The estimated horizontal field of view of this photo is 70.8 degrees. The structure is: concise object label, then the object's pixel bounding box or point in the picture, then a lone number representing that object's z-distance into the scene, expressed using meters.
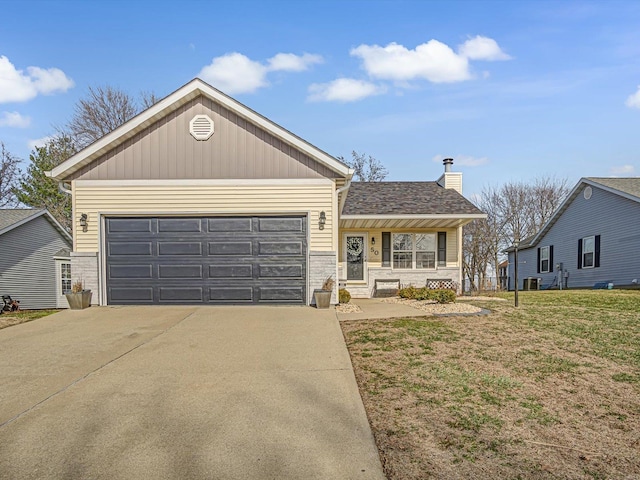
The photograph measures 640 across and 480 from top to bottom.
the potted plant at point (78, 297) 10.38
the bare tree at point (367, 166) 33.64
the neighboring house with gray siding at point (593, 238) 17.78
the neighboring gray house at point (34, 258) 19.14
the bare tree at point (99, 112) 26.59
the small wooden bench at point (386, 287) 16.09
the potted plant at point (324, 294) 10.41
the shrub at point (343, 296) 12.24
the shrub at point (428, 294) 10.91
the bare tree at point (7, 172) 28.28
